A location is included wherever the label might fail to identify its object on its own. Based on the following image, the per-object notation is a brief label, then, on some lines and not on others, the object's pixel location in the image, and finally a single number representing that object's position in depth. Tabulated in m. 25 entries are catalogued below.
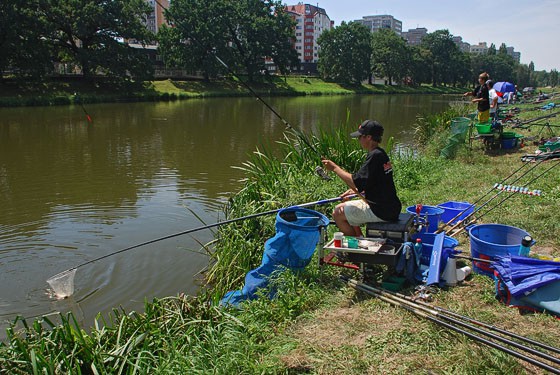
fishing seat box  3.80
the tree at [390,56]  66.75
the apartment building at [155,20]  85.51
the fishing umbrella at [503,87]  15.76
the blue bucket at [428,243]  4.06
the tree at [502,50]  103.38
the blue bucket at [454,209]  5.19
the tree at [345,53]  62.19
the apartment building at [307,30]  105.50
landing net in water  4.41
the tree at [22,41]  30.16
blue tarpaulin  3.07
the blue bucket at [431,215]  4.91
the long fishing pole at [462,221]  4.61
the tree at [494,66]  86.06
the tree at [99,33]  33.62
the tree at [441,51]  76.75
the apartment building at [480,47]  179.19
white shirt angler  10.90
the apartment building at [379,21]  151.38
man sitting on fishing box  3.85
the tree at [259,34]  49.53
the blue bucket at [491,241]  3.78
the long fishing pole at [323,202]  4.32
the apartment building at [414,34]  163.05
